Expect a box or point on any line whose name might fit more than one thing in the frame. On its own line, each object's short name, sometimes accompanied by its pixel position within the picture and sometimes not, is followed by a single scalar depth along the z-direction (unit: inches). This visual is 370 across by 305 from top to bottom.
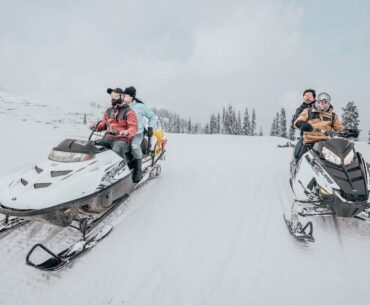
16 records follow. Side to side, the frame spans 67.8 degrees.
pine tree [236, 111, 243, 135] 2423.0
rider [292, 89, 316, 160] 294.4
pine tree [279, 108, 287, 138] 2170.3
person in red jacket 195.5
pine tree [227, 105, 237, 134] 2255.2
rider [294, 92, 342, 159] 207.6
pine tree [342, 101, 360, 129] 1232.8
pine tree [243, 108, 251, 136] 2237.9
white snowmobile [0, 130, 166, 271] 123.1
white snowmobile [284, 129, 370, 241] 145.6
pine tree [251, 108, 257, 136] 2487.7
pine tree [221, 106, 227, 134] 2393.2
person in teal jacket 204.8
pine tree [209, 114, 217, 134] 2632.9
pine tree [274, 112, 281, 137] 2291.3
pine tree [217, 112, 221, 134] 2578.0
